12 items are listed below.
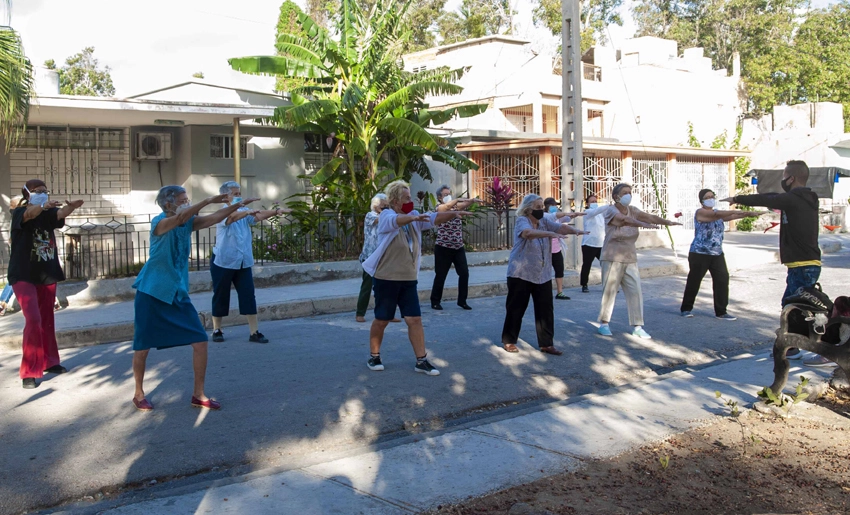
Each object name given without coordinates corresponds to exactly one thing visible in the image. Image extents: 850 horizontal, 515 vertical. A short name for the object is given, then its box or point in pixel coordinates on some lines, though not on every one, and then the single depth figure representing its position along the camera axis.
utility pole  16.61
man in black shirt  7.72
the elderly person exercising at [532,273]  8.52
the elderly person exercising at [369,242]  9.69
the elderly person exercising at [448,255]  12.09
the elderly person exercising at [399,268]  7.40
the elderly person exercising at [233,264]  9.03
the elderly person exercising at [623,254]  9.55
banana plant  16.11
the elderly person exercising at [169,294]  6.09
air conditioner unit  16.30
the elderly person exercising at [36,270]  7.15
